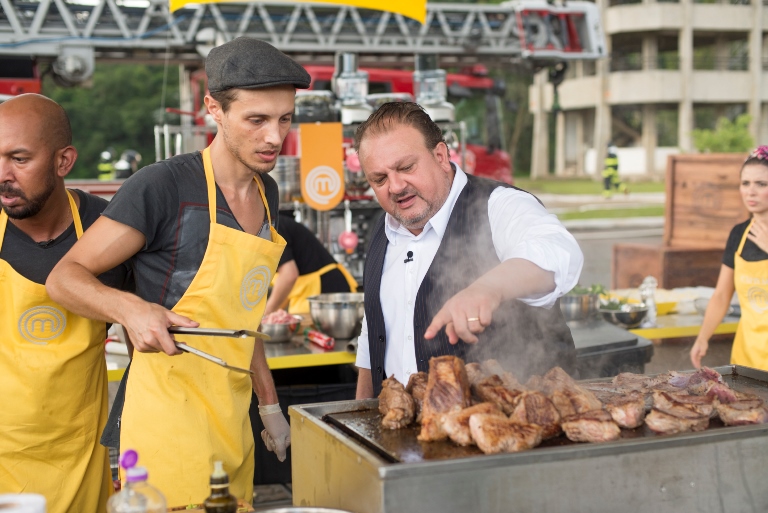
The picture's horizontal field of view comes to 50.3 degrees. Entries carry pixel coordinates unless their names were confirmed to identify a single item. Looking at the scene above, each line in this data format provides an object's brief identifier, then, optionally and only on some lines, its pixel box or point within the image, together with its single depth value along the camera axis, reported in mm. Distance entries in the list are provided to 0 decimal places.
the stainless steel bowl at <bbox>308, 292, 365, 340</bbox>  4570
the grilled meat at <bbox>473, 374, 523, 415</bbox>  2203
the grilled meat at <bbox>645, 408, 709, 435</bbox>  2105
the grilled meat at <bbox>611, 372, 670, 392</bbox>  2580
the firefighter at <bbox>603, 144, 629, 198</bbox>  24445
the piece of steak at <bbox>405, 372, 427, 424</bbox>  2305
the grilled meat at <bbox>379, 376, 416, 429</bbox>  2211
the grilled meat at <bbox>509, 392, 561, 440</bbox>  2096
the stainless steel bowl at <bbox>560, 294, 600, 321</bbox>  4716
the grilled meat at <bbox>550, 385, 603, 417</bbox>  2199
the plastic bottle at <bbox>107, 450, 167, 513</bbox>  1689
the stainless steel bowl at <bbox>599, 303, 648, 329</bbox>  4836
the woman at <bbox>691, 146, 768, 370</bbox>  4395
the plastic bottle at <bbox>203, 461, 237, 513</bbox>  1825
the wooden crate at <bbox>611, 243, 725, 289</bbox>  7535
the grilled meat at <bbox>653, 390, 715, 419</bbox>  2164
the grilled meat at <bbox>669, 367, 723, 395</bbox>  2484
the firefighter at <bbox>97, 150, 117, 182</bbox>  13066
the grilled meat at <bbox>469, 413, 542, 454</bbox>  1933
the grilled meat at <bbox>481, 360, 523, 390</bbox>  2377
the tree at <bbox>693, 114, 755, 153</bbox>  20766
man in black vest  2486
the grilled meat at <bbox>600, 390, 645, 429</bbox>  2174
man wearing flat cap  2471
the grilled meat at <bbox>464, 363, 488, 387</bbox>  2402
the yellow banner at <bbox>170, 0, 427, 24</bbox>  4516
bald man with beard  2584
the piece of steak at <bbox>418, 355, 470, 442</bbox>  2082
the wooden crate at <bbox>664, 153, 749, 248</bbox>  7539
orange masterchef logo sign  5828
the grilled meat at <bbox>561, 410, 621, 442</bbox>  2027
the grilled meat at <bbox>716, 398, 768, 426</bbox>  2152
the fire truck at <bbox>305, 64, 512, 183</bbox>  11781
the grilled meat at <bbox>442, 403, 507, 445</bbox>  2027
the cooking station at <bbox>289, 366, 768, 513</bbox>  1766
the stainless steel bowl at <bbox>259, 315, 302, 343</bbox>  4617
